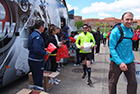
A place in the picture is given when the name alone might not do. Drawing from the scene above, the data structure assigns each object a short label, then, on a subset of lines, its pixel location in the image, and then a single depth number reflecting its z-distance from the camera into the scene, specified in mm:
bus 2854
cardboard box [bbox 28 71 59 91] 3439
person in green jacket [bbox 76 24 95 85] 3930
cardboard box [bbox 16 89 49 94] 2563
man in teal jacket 2293
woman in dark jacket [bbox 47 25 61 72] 3667
